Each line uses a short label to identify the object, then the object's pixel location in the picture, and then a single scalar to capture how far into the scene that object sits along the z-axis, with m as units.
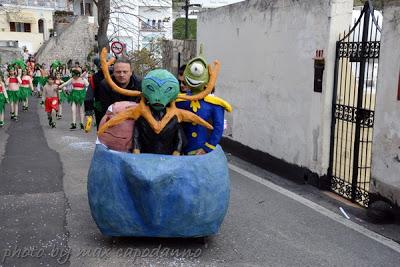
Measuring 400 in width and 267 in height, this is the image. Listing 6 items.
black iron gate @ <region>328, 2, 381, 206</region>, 6.82
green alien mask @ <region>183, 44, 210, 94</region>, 5.44
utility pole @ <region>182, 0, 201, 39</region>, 19.85
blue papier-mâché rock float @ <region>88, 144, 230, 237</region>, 4.66
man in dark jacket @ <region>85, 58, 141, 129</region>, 5.93
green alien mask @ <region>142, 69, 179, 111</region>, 4.82
